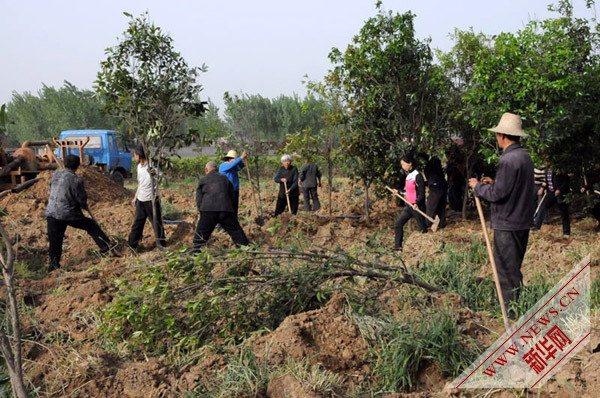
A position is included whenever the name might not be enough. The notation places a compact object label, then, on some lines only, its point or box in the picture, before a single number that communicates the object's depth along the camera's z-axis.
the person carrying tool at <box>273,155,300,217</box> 10.65
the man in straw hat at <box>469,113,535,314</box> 4.09
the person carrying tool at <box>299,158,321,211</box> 11.72
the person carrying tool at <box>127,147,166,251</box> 7.22
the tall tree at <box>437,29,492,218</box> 9.66
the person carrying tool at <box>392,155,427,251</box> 7.38
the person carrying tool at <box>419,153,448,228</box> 8.41
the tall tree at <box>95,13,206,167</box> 6.68
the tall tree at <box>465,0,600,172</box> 7.28
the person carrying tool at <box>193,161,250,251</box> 6.57
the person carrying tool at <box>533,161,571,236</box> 8.51
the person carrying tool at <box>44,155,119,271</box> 6.61
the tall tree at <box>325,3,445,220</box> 8.28
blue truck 16.66
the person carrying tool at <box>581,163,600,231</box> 8.42
